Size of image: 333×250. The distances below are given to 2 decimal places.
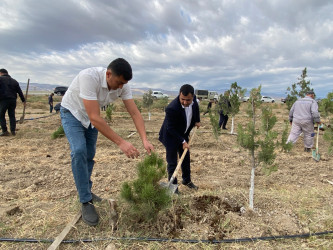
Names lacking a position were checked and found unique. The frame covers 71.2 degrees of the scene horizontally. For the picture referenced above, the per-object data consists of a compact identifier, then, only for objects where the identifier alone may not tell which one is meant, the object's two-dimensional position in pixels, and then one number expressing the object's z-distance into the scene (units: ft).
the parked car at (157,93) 129.63
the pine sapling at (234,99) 28.86
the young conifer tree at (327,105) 20.20
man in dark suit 10.25
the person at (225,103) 29.66
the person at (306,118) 20.52
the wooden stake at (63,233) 7.06
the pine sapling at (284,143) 8.46
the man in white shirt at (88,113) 7.16
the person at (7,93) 21.98
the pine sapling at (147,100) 46.34
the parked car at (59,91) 113.80
